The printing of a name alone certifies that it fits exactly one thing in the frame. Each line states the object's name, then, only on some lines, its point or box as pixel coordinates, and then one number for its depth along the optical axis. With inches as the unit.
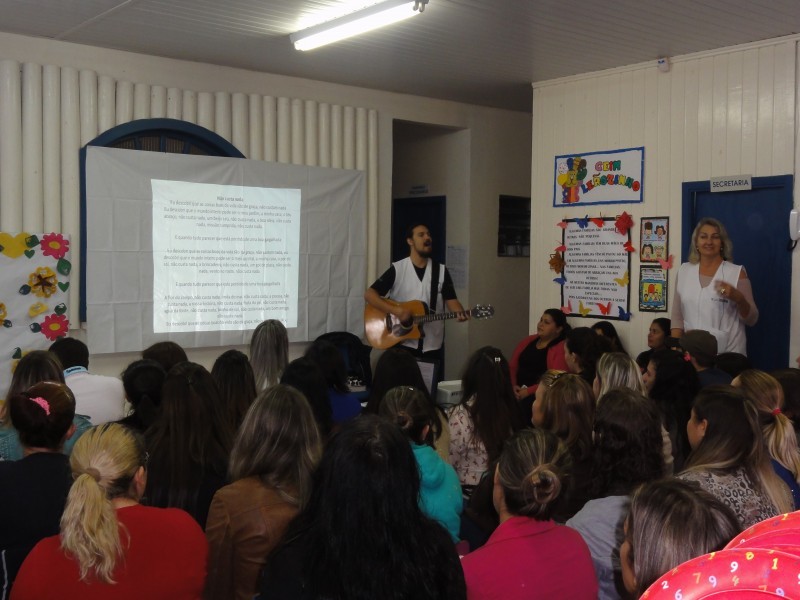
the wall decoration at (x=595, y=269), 247.0
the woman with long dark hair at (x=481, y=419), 130.0
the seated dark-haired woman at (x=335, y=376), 147.6
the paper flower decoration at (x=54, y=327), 217.8
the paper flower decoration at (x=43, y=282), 215.6
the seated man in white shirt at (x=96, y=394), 138.6
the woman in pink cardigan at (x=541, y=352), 222.8
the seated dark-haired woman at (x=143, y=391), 121.0
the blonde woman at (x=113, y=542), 65.0
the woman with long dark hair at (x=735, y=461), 90.4
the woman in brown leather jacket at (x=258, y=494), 80.2
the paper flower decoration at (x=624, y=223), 243.1
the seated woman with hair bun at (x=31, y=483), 81.0
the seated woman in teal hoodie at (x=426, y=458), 99.6
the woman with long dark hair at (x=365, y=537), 58.9
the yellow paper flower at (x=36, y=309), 215.3
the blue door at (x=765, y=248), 210.5
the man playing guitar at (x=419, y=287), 251.0
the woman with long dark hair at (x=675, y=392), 133.3
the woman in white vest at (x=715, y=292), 200.5
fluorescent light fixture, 180.1
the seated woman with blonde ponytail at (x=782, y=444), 108.3
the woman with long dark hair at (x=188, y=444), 96.7
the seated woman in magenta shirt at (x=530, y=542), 70.6
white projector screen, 228.7
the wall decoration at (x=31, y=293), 212.2
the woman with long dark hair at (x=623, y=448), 94.2
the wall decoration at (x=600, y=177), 242.4
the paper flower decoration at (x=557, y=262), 263.0
